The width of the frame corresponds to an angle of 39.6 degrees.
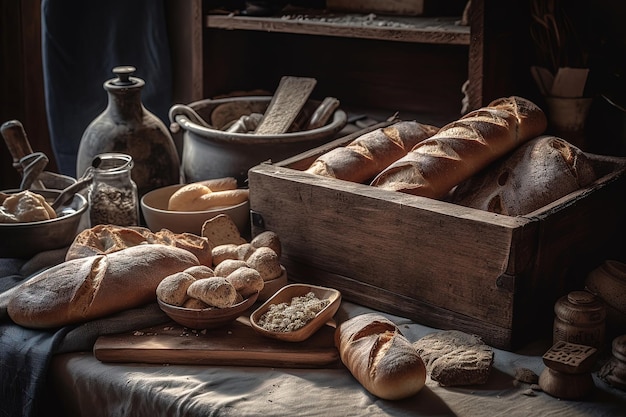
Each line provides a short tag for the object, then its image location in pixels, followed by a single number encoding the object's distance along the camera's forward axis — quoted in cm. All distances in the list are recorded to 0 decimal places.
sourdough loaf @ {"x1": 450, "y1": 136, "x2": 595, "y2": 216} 144
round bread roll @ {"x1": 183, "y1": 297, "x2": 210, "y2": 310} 137
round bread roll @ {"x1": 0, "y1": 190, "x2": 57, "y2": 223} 163
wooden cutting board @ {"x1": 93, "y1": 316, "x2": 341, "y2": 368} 131
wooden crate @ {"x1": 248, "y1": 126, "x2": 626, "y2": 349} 134
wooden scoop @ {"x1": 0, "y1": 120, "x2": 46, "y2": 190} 186
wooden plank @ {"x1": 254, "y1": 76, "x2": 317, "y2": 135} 194
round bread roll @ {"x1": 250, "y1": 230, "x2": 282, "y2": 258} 156
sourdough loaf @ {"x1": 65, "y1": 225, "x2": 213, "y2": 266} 151
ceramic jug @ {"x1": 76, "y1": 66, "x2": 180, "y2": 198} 190
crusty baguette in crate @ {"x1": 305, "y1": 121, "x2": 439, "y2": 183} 160
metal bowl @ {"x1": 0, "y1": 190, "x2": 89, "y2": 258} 161
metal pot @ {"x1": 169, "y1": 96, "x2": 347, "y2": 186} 181
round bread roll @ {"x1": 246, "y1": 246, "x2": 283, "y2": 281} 150
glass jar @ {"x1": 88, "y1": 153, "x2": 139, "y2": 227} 176
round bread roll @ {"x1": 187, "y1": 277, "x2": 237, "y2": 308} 135
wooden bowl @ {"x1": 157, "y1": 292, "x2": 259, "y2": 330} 135
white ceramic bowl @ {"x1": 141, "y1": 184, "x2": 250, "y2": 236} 172
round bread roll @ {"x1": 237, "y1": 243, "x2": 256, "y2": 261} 155
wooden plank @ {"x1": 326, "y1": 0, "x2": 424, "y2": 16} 210
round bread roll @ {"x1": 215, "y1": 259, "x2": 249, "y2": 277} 146
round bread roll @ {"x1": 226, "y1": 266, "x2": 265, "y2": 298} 140
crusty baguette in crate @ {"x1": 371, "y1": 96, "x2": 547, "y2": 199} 149
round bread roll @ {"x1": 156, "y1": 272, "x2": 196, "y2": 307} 137
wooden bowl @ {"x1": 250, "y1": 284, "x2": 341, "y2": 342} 133
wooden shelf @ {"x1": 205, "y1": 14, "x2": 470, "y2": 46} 179
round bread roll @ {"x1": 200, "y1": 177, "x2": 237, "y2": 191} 180
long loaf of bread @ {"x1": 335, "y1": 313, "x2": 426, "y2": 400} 117
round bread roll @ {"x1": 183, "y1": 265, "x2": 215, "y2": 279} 141
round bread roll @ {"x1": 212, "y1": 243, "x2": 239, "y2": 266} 157
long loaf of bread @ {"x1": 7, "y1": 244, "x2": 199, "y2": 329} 136
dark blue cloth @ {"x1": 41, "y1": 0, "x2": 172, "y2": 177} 232
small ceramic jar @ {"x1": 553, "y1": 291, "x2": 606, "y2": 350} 129
